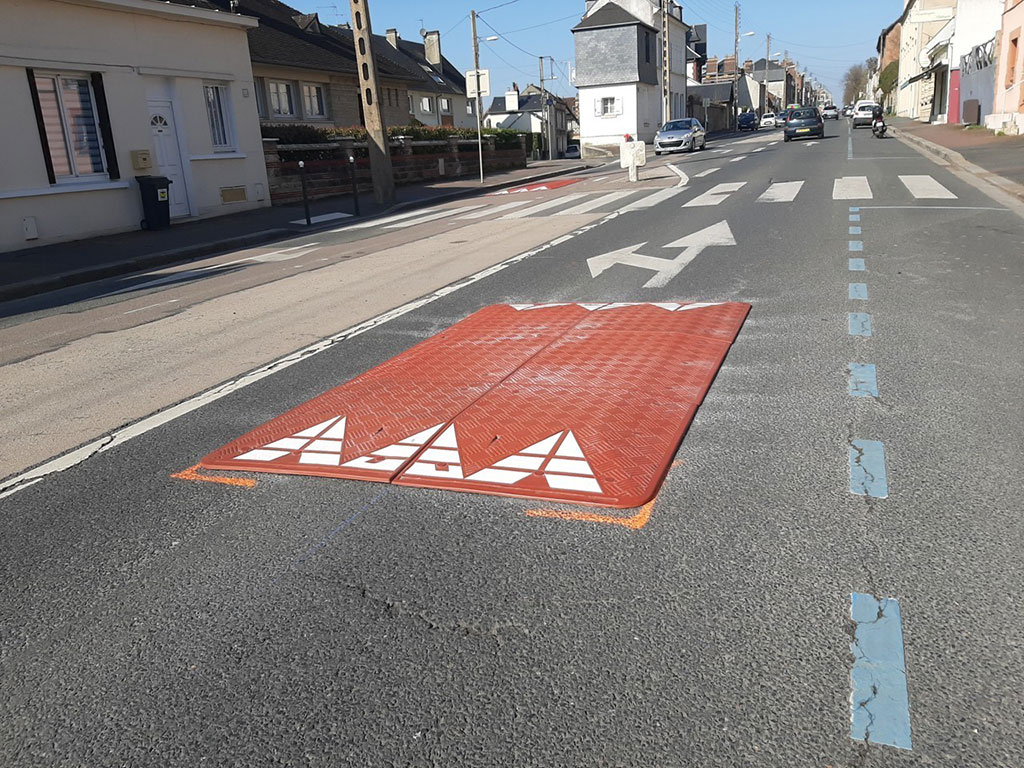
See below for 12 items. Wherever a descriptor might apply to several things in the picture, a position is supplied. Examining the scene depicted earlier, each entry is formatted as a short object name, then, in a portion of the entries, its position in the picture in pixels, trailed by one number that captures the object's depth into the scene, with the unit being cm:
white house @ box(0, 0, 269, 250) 1545
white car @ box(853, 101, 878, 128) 5184
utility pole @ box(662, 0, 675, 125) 5447
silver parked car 3894
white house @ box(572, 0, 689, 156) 5762
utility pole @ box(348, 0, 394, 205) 2073
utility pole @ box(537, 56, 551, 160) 4953
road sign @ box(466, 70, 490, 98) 2625
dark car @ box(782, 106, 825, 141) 4097
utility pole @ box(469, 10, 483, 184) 3596
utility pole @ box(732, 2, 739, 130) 9169
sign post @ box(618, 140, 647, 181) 2352
